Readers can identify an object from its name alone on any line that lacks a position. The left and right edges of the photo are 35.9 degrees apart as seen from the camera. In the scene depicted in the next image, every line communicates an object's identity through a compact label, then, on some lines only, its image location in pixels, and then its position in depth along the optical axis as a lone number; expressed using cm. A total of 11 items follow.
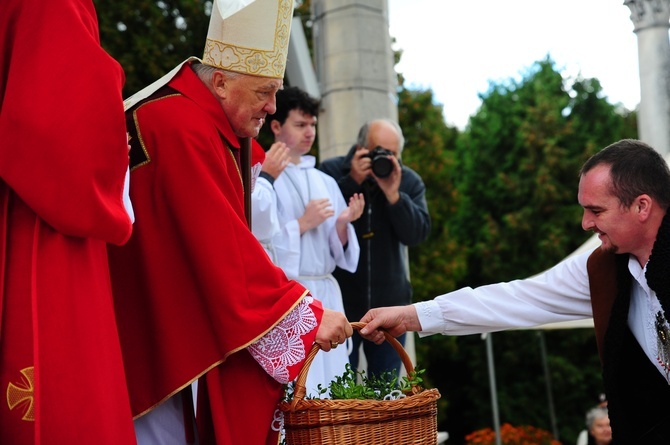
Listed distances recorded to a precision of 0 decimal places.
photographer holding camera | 645
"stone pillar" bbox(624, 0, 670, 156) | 1241
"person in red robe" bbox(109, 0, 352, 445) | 359
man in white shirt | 387
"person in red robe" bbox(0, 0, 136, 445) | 294
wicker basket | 340
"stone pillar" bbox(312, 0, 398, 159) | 912
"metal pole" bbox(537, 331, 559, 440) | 2586
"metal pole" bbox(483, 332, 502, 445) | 1516
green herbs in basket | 362
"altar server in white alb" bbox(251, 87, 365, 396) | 580
